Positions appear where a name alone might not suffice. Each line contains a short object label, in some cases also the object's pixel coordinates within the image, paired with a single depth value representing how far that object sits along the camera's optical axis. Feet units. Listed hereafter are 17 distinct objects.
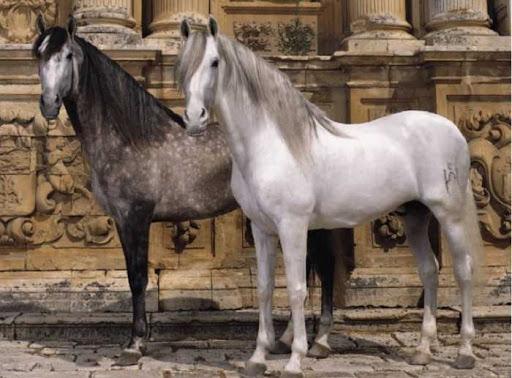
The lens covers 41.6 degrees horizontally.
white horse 15.33
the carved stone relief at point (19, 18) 25.77
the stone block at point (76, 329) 20.31
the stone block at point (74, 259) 23.56
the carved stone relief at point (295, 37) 28.25
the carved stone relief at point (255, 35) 28.19
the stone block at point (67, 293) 22.50
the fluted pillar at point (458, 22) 25.71
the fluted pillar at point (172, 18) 25.53
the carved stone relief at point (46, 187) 23.54
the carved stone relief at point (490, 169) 24.34
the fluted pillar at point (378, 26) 25.66
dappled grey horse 17.43
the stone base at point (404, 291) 23.27
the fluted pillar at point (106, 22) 24.35
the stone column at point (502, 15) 27.27
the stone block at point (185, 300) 23.03
